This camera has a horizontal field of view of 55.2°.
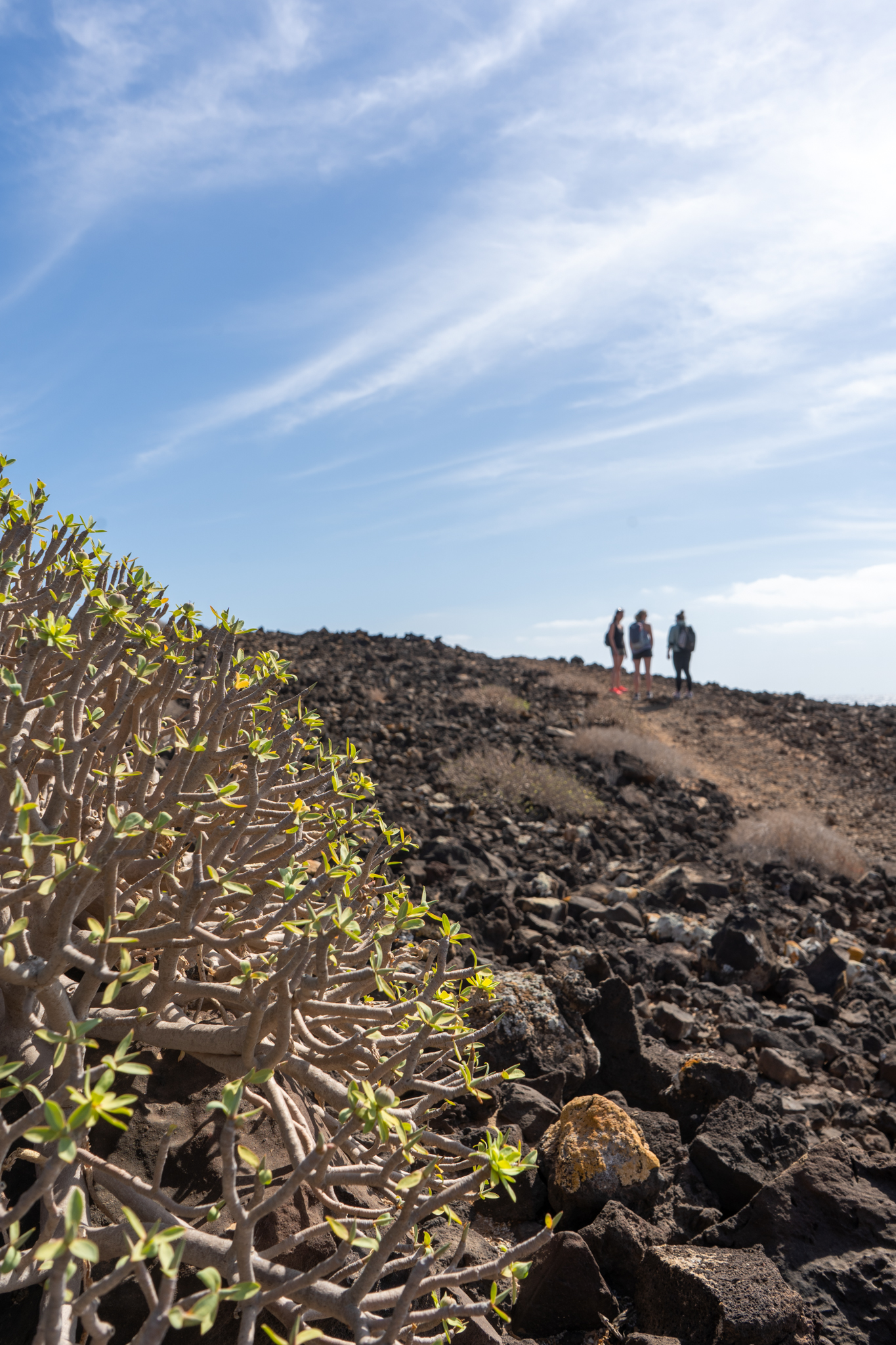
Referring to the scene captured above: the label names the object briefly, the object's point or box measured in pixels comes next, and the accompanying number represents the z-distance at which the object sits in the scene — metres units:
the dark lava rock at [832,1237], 3.03
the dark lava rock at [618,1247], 3.18
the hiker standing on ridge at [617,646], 21.92
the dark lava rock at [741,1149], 3.62
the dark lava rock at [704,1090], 4.18
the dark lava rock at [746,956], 6.27
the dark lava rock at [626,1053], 4.28
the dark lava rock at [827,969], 6.46
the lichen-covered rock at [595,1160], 3.39
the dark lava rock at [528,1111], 3.65
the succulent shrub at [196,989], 1.90
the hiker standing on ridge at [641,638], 21.14
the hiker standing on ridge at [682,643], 21.94
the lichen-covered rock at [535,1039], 4.03
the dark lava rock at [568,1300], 3.01
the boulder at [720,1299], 2.76
